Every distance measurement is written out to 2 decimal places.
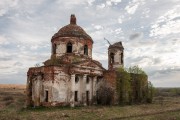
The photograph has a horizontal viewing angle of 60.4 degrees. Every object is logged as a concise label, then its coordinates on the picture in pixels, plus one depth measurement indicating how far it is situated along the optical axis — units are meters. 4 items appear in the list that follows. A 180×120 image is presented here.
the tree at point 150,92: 21.45
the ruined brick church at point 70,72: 16.28
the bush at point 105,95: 18.50
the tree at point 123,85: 18.91
